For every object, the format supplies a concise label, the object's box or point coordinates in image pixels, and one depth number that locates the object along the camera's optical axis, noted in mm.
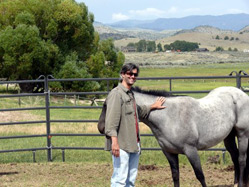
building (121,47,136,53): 163250
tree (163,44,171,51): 171675
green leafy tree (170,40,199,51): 164425
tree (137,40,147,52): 174250
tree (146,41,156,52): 174875
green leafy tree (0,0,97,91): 28312
